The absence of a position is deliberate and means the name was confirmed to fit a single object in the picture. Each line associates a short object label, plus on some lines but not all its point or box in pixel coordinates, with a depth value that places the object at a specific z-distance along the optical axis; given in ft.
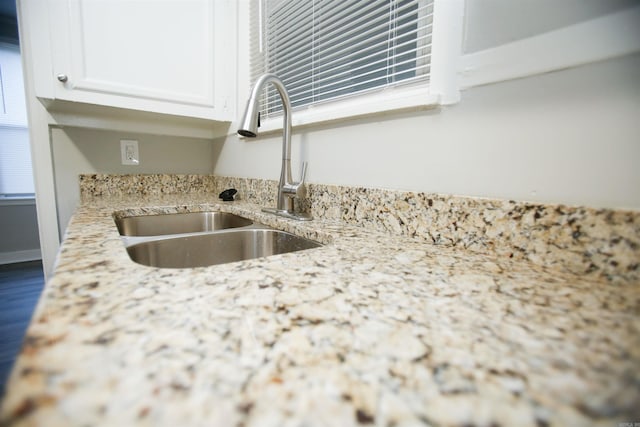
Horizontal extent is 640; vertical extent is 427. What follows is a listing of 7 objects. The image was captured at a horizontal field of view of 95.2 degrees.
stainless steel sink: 2.46
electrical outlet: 5.01
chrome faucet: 2.66
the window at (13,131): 9.91
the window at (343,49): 2.47
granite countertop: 0.62
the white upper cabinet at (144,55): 3.47
